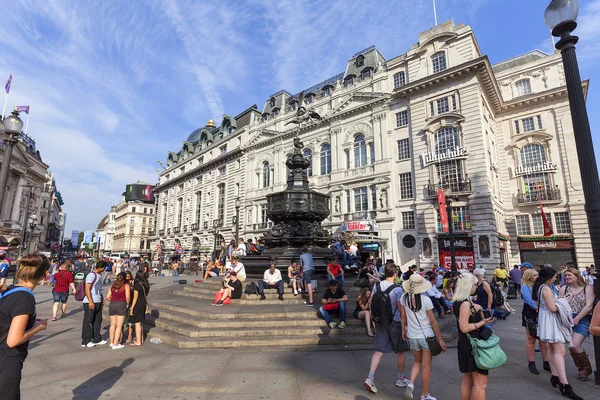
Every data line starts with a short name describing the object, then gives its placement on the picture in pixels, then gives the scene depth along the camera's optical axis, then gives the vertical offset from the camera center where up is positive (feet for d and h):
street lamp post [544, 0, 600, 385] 15.90 +7.34
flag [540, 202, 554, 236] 80.10 +5.97
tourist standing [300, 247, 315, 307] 29.01 -1.70
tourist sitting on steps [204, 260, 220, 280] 51.89 -3.31
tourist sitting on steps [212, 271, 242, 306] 29.14 -3.81
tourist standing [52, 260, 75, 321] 31.32 -3.38
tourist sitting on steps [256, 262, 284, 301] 30.63 -2.76
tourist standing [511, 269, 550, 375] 17.56 -4.00
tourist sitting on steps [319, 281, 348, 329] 23.88 -3.95
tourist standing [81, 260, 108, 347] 22.03 -4.21
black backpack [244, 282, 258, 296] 29.91 -3.62
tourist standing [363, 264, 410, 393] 14.97 -4.33
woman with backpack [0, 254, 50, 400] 8.44 -2.18
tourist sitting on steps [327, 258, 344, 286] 29.55 -1.94
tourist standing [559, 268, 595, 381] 15.93 -3.28
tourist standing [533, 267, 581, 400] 14.67 -3.97
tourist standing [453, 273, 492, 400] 11.05 -2.92
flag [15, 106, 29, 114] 71.55 +34.12
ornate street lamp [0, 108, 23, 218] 25.31 +10.65
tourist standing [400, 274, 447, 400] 13.46 -3.37
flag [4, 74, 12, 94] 58.97 +32.36
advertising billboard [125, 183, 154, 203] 269.23 +52.52
